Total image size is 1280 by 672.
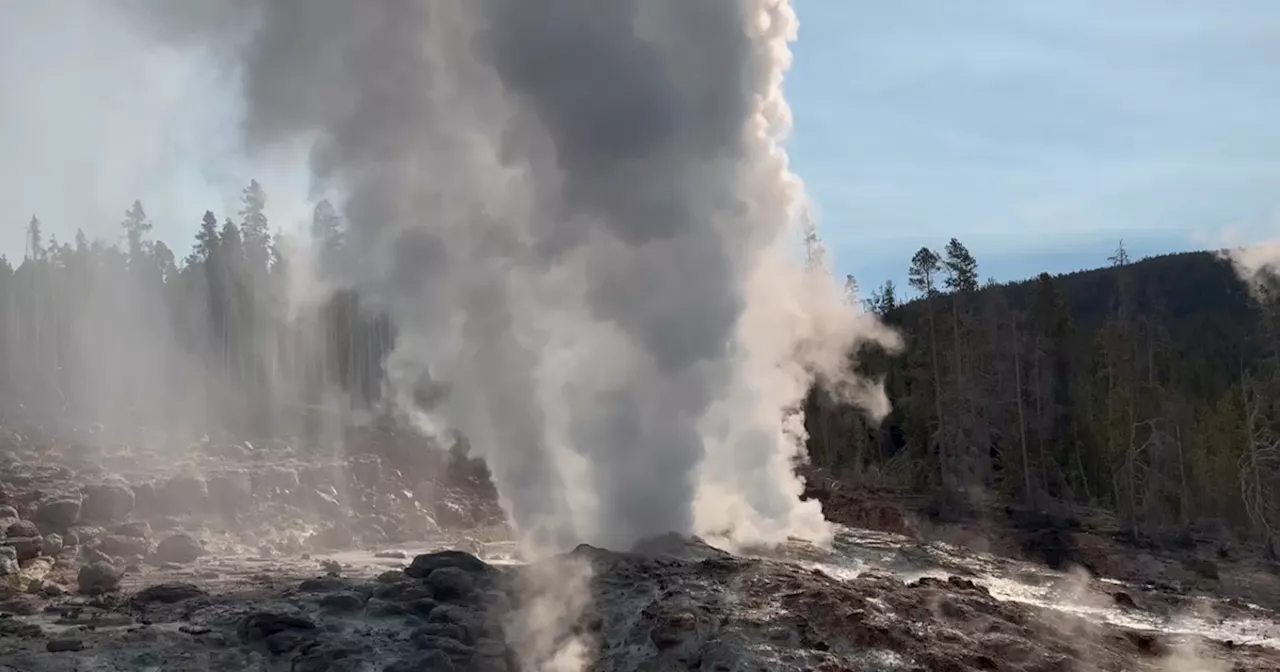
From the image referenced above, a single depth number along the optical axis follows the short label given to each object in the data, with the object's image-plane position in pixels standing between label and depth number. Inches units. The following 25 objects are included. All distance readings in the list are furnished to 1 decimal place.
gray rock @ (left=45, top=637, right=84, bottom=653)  351.3
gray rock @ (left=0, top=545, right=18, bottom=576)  488.4
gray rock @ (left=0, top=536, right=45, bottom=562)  527.2
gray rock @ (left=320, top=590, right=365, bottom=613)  418.9
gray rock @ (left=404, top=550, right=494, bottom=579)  470.9
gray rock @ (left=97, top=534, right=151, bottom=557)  565.0
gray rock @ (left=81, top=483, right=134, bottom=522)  636.1
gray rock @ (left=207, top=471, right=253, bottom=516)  734.5
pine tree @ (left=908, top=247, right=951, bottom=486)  1282.0
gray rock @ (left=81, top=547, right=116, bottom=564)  543.8
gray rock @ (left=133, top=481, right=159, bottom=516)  683.4
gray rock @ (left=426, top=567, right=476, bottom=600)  441.4
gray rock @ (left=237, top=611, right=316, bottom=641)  383.6
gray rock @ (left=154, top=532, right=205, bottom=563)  570.6
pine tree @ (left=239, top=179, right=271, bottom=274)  1959.9
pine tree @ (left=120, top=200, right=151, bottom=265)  2052.2
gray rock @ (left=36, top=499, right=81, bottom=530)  602.9
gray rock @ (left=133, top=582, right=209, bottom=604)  431.5
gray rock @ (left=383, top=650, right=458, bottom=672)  354.9
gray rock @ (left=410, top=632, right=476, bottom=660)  372.1
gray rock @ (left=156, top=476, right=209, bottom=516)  699.6
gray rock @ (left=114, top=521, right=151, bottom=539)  597.0
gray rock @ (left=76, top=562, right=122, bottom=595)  468.1
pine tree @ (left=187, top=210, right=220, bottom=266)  1941.7
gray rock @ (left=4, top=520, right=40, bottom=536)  545.0
